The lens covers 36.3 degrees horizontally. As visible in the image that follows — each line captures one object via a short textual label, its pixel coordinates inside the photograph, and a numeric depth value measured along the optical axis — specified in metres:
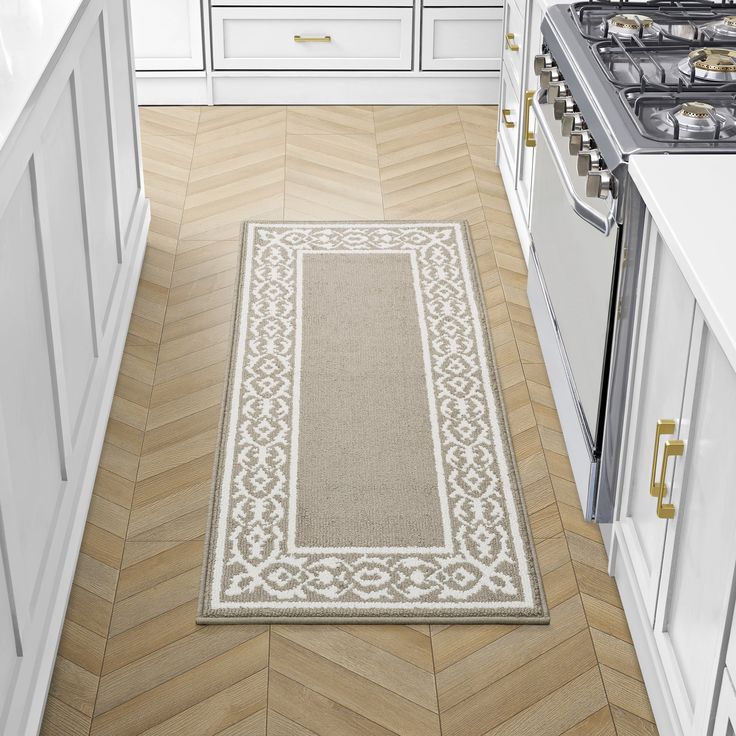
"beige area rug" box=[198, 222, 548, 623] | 2.29
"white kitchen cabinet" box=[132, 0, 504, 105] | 4.59
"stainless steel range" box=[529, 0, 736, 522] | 2.09
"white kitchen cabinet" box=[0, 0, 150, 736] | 1.84
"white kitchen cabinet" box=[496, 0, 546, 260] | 3.29
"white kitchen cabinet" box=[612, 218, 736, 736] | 1.61
